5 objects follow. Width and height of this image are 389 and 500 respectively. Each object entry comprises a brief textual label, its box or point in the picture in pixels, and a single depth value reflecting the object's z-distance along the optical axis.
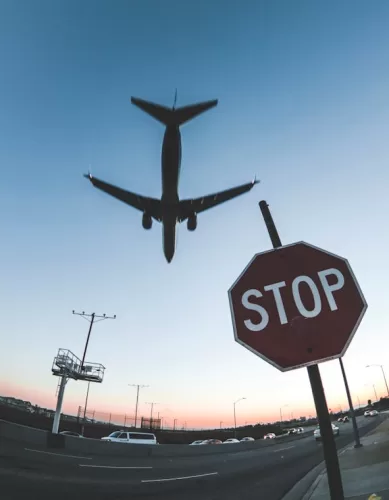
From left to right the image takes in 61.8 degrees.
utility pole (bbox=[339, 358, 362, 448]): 24.20
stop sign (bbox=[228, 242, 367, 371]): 2.71
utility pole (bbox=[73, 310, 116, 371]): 41.86
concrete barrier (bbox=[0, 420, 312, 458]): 21.25
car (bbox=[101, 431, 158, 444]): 25.87
